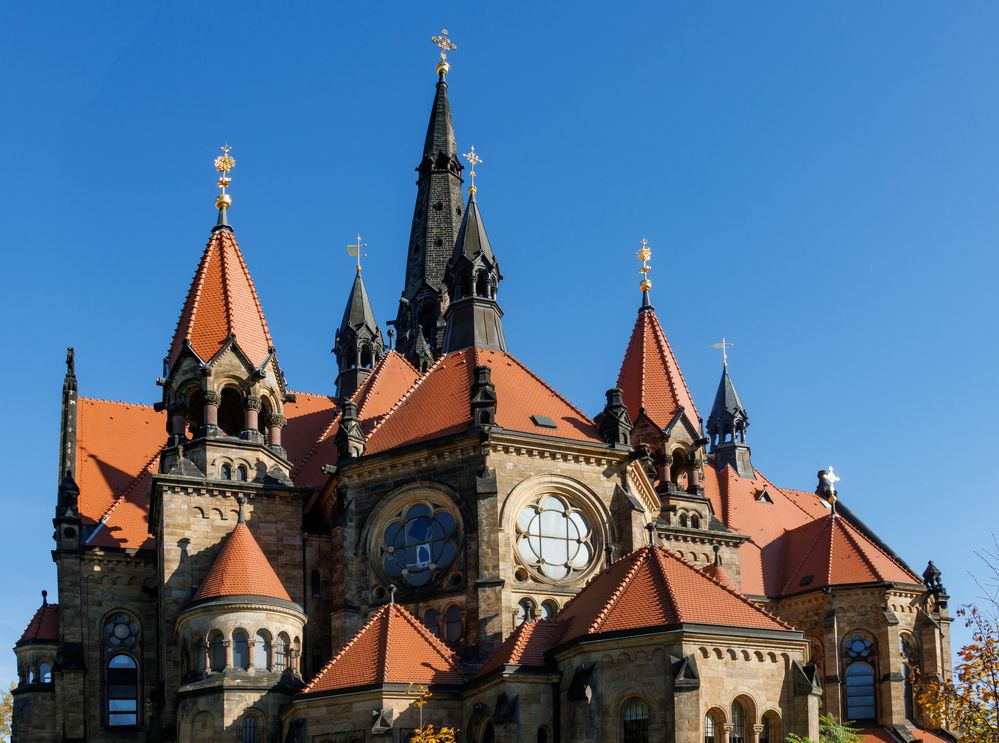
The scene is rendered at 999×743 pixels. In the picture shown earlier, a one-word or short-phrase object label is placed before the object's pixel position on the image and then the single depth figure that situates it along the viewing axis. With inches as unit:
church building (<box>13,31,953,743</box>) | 1439.5
